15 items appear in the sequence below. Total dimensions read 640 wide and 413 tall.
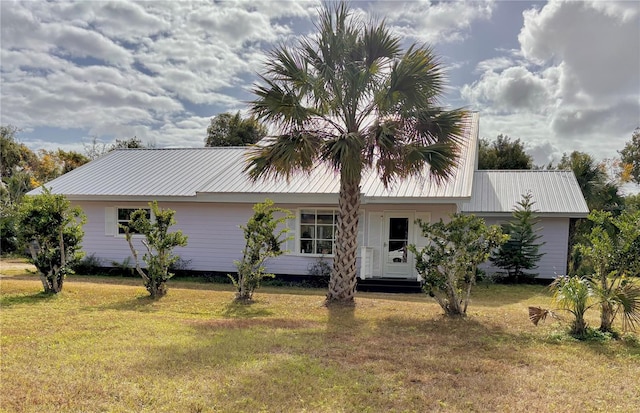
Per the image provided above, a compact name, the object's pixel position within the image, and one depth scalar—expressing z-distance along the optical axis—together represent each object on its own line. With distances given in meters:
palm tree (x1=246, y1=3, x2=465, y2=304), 8.88
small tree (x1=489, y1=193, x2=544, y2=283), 14.27
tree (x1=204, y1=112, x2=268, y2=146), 33.59
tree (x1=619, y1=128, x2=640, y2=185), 37.25
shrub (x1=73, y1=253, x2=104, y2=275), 15.25
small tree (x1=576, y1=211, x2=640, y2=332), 6.65
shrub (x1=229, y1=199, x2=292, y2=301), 9.73
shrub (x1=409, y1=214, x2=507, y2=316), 7.97
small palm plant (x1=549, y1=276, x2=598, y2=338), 6.69
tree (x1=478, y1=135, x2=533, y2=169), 29.41
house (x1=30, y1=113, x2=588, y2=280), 13.26
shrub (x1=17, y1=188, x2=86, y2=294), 9.49
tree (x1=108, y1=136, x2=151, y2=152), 35.34
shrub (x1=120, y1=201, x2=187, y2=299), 9.95
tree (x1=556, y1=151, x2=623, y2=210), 18.56
